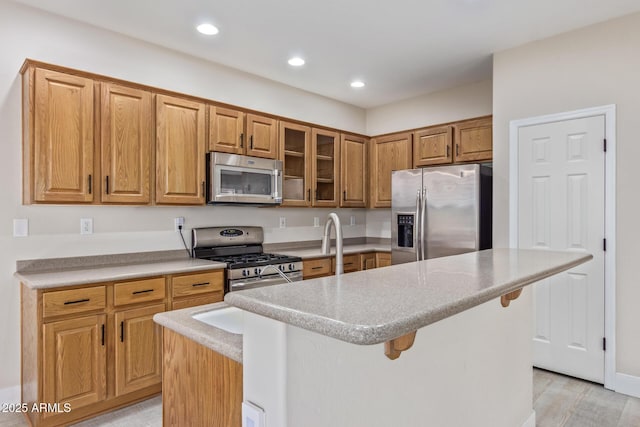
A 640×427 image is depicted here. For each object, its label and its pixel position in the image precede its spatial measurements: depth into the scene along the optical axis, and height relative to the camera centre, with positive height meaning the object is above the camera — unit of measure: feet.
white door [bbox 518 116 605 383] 9.74 -0.33
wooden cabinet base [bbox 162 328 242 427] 4.05 -1.95
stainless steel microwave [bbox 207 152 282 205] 11.18 +1.04
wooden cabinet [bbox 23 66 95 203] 8.30 +1.68
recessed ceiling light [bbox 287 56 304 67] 11.93 +4.74
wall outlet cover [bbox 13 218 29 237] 8.87 -0.31
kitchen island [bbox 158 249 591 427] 2.69 -1.17
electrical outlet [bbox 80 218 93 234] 9.82 -0.30
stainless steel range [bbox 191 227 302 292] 10.66 -1.33
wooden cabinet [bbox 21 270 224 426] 7.64 -2.75
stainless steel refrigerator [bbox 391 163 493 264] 11.87 +0.10
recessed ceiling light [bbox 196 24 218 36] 9.85 +4.72
